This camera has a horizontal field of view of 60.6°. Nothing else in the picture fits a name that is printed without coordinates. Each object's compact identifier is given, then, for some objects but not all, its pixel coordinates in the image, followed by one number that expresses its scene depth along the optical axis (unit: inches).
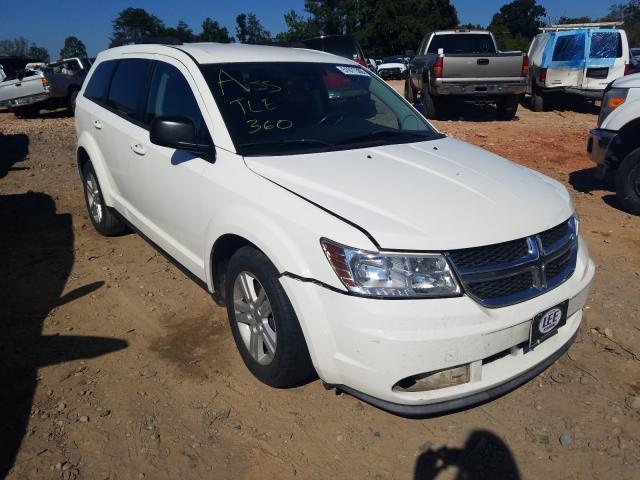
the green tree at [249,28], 3419.0
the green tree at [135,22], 3134.8
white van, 481.4
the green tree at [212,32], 3148.4
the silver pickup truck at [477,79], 439.2
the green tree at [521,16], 3511.3
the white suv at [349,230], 90.9
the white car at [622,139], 221.8
